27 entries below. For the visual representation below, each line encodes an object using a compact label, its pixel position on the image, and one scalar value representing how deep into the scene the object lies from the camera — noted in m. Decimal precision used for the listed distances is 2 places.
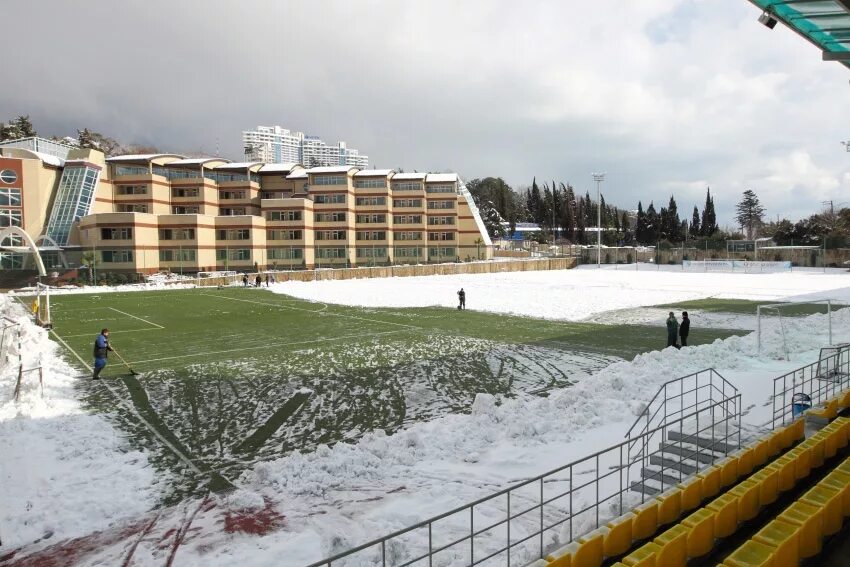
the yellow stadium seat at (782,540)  5.45
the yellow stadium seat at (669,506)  6.62
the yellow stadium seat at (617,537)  5.98
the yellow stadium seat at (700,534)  5.91
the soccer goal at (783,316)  17.15
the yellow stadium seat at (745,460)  7.84
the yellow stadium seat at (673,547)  5.54
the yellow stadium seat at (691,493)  6.92
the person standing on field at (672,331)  18.52
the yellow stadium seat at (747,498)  6.68
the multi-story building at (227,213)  62.88
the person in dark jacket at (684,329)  19.00
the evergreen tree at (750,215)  121.25
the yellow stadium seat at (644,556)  5.48
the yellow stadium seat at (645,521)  6.32
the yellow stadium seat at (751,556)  5.36
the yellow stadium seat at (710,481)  7.19
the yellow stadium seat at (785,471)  7.41
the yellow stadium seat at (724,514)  6.31
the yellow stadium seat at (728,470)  7.51
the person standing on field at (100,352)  16.45
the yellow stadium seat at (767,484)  7.04
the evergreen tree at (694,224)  115.75
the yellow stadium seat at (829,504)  6.27
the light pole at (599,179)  78.69
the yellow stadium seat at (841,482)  6.60
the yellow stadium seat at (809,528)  5.84
